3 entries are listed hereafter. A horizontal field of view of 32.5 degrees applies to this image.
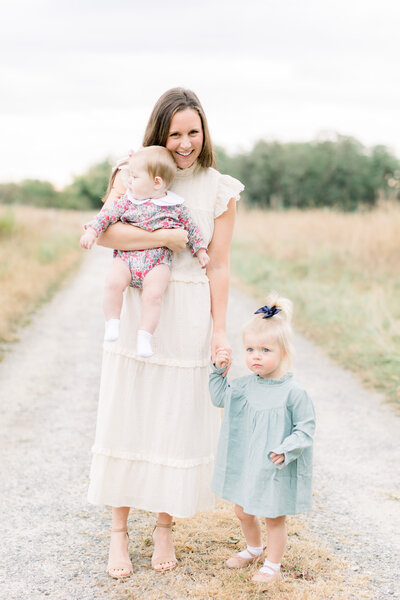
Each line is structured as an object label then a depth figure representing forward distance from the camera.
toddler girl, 2.65
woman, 2.88
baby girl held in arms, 2.73
